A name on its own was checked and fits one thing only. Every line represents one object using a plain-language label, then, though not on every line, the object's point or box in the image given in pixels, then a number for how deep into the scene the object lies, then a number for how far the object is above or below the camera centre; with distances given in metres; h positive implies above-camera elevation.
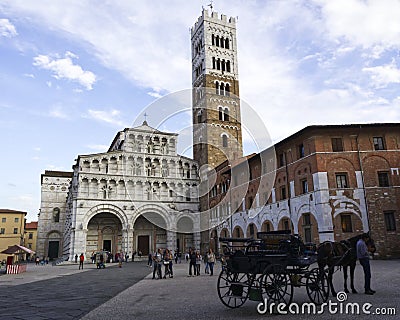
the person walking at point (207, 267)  19.34 -1.83
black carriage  7.45 -0.71
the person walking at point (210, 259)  18.33 -1.31
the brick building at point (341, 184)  21.98 +3.33
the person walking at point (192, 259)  18.23 -1.24
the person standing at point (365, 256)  8.99 -0.68
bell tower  42.94 +19.09
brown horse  8.96 -0.61
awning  25.16 -0.66
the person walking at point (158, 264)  16.88 -1.37
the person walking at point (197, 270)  18.48 -1.87
